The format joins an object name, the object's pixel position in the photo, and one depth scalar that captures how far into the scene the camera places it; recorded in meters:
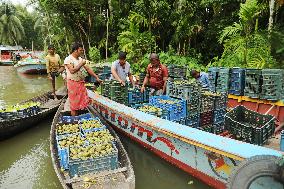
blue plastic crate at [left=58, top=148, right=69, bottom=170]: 3.12
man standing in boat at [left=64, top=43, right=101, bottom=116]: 4.17
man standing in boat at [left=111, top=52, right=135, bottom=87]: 4.93
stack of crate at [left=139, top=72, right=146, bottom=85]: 6.10
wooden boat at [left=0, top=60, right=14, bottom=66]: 22.56
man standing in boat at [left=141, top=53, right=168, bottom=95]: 4.90
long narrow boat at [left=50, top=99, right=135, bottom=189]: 2.75
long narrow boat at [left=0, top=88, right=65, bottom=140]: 4.69
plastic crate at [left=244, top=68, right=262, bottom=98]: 4.48
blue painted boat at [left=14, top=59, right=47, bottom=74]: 15.72
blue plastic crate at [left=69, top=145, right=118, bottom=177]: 2.93
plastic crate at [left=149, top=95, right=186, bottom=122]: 4.02
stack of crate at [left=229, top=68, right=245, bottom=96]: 4.74
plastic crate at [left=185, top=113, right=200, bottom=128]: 4.13
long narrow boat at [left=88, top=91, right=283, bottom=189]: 2.12
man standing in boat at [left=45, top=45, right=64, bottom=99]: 6.53
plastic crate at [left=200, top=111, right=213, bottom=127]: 4.25
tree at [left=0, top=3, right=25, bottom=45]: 28.69
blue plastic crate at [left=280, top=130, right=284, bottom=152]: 2.82
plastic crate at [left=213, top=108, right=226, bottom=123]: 4.31
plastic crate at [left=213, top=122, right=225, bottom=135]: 4.36
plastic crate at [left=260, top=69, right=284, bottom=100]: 4.27
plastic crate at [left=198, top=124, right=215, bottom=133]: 4.26
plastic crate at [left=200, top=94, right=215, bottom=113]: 4.20
